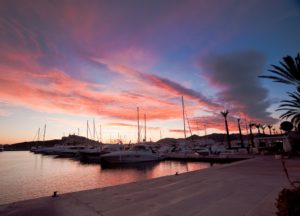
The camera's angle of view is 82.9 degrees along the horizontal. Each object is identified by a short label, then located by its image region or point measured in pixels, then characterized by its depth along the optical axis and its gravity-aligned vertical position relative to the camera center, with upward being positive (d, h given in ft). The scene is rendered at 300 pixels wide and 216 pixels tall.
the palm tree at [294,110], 52.74 +10.89
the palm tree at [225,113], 152.31 +27.37
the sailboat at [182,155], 127.94 -7.33
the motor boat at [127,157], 113.14 -6.62
